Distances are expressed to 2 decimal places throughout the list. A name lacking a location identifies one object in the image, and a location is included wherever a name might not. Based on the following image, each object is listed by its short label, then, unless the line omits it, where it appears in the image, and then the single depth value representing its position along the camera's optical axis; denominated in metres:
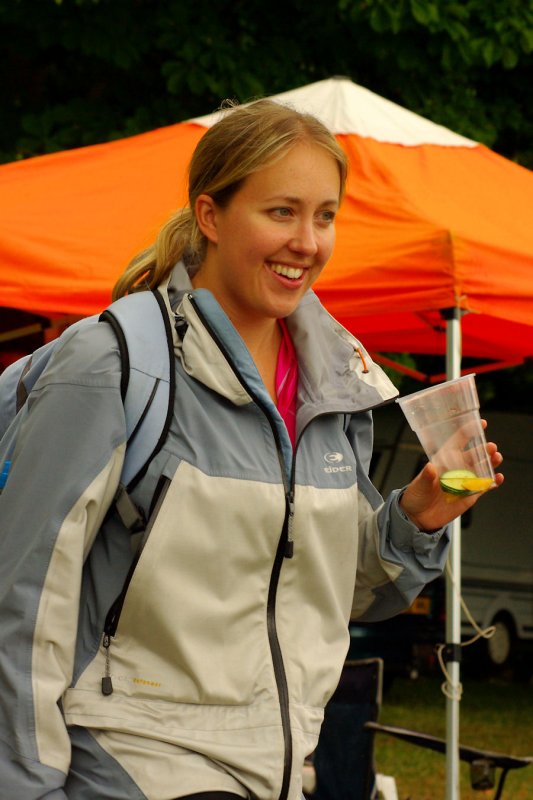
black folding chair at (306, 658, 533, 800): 7.64
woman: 2.83
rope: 7.40
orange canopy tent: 7.13
